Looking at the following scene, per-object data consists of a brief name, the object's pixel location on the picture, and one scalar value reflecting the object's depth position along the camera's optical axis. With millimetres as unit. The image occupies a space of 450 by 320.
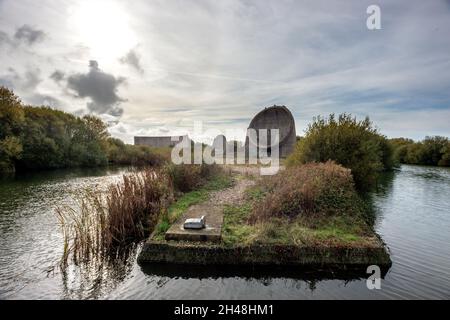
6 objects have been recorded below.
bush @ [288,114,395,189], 13805
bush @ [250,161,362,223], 7805
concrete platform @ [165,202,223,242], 6145
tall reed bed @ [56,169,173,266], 6418
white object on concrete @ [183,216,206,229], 6461
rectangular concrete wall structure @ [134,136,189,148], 49684
